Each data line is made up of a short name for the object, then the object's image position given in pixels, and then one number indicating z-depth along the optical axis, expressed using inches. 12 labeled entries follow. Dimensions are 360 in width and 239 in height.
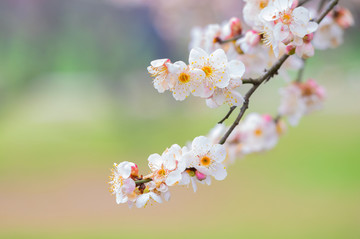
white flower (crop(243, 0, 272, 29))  42.1
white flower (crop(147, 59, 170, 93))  39.3
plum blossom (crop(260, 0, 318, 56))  40.4
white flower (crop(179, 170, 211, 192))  39.8
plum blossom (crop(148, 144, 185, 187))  39.6
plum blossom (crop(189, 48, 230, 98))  39.9
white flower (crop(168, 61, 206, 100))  39.7
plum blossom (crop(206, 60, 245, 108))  40.0
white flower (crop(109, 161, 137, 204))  39.6
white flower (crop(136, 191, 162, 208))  39.5
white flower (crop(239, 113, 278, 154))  50.3
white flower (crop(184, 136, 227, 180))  39.9
